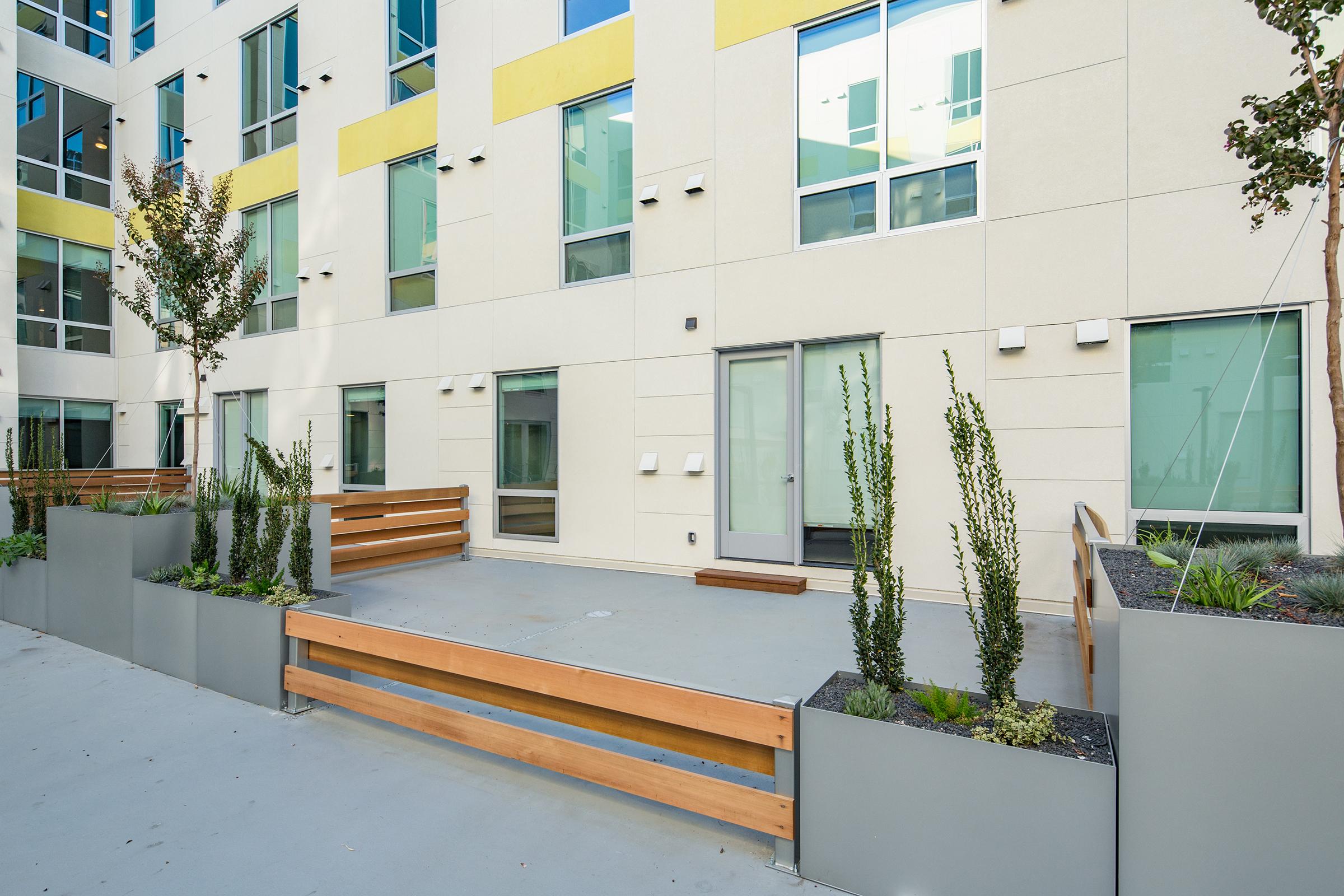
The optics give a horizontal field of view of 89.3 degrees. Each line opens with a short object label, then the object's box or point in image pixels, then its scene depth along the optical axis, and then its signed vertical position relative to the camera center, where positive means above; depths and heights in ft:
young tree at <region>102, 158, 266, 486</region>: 21.35 +5.91
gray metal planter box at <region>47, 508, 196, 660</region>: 14.64 -2.67
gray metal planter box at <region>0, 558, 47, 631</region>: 17.34 -3.89
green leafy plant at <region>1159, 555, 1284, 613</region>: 6.39 -1.45
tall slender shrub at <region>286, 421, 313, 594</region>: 13.14 -1.61
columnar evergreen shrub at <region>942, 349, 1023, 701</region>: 7.01 -1.40
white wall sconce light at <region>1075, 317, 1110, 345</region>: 15.80 +2.59
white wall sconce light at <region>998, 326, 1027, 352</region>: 16.84 +2.58
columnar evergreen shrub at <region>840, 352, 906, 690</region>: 7.47 -1.62
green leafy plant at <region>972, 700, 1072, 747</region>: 6.16 -2.62
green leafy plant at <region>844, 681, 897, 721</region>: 6.74 -2.61
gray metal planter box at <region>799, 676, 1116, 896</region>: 5.75 -3.38
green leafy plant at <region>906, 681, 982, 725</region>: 6.67 -2.63
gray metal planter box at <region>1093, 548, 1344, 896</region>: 5.34 -2.56
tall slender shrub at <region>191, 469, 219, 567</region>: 14.43 -1.92
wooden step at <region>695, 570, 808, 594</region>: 19.03 -3.97
